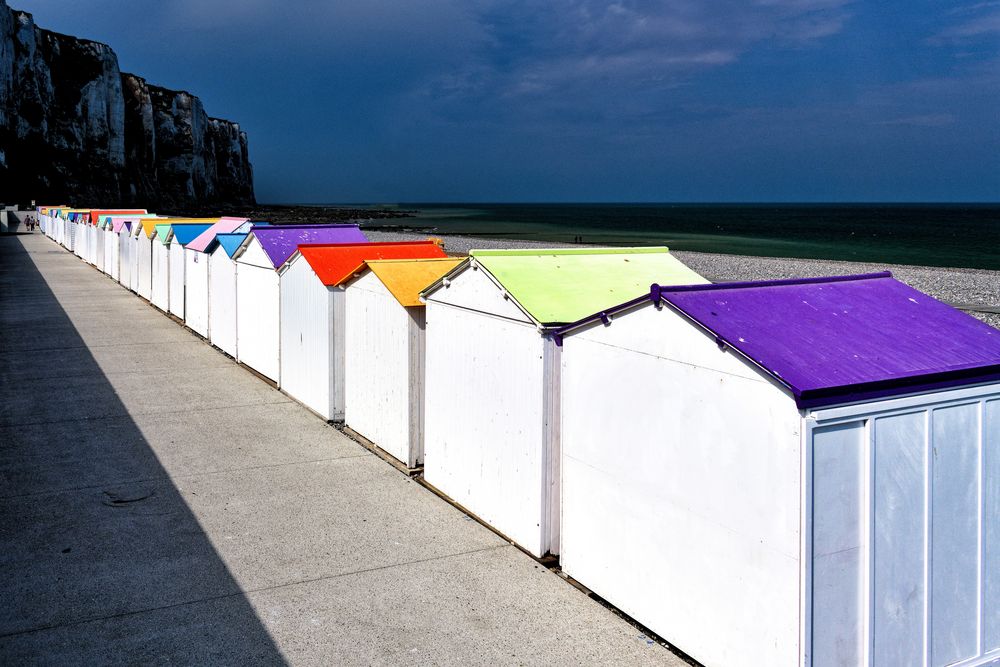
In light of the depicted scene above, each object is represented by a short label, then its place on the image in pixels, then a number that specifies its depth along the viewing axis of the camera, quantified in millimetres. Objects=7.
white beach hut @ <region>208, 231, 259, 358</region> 15453
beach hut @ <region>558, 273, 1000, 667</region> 4531
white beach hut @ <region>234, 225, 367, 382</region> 13234
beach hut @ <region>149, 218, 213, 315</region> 19891
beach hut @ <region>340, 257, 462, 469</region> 8992
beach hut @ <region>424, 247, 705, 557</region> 6809
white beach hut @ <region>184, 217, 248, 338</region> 17391
